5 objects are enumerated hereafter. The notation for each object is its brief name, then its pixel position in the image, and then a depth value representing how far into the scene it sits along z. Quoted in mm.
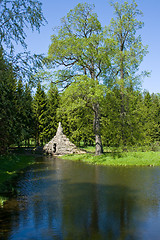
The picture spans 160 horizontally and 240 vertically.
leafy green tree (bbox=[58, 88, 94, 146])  26002
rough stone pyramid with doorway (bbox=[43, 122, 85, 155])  32625
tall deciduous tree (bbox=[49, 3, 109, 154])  26766
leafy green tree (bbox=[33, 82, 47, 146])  46344
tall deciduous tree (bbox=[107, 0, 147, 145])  28578
